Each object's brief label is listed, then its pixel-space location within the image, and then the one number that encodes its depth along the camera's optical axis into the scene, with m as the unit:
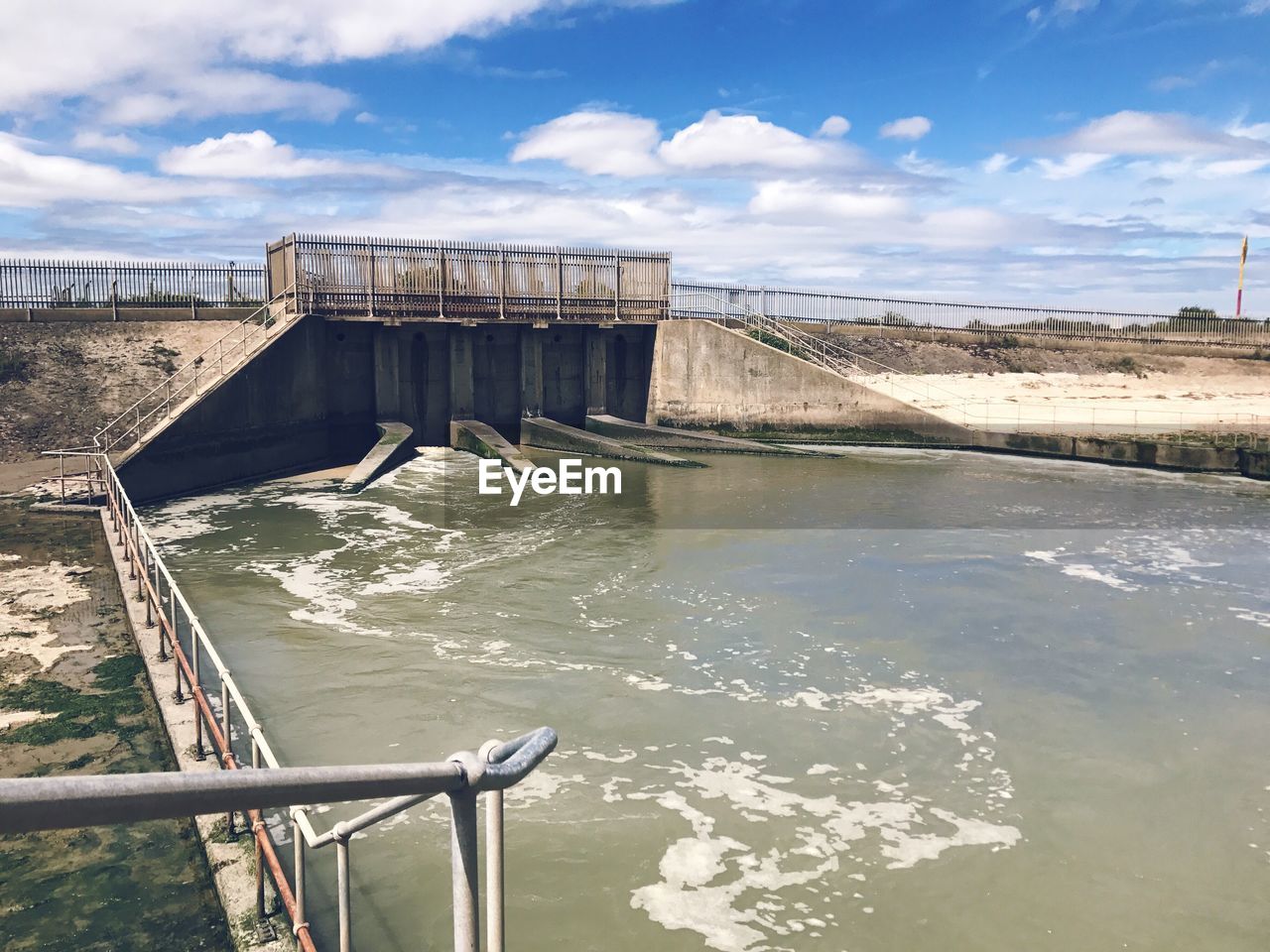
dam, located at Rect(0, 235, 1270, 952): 7.07
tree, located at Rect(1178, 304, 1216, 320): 55.31
